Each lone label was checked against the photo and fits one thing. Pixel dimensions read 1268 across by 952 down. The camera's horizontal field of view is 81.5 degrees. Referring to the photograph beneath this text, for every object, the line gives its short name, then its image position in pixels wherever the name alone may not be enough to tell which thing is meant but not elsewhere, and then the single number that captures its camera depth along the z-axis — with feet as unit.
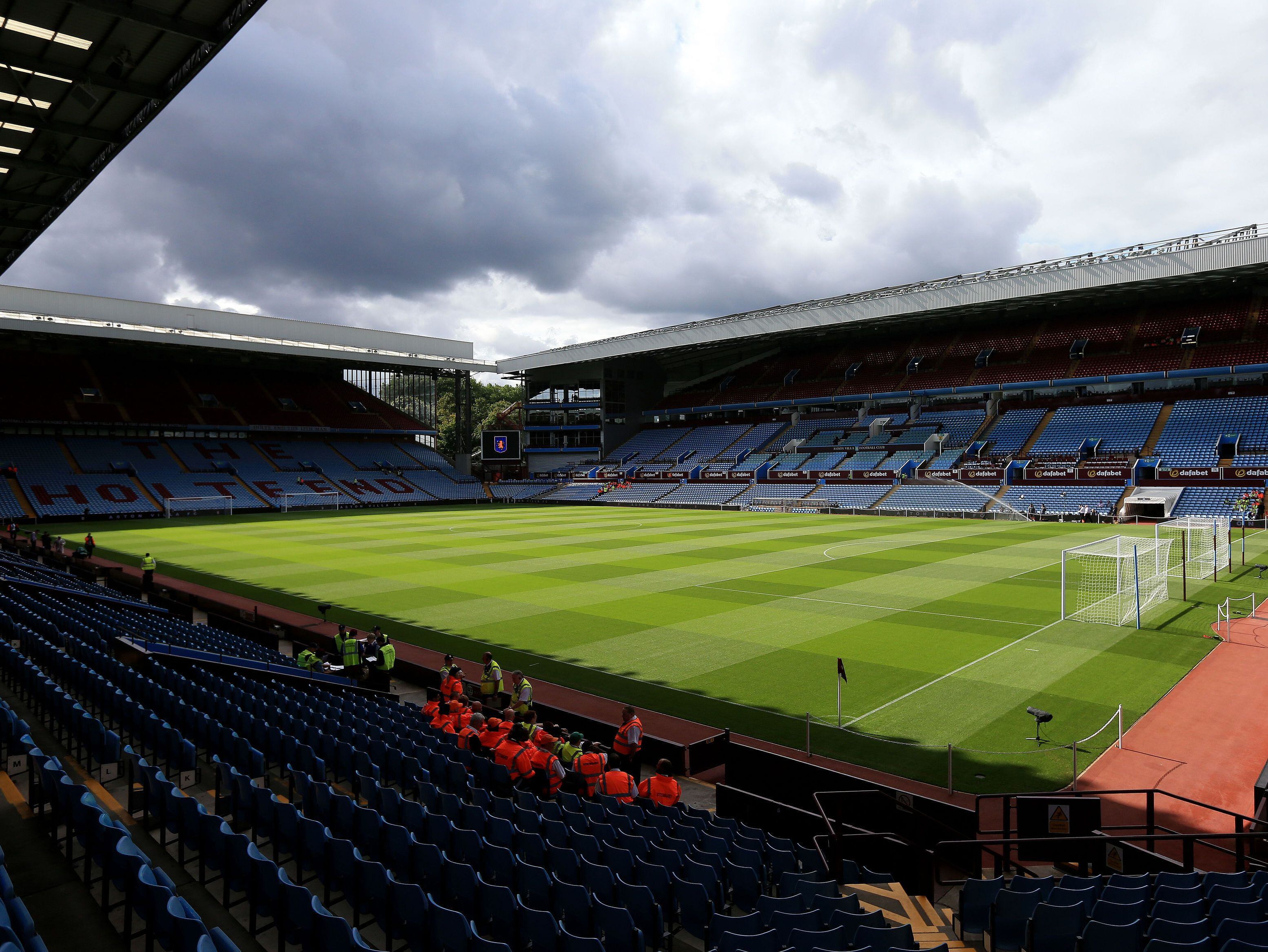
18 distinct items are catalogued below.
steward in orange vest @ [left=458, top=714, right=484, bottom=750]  33.47
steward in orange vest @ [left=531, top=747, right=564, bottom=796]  29.30
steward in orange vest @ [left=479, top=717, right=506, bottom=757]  32.83
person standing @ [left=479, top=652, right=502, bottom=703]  41.27
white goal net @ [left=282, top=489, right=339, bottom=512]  211.41
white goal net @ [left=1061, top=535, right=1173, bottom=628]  66.49
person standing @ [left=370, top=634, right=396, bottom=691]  46.88
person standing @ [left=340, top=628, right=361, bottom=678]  47.75
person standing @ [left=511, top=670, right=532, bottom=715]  38.37
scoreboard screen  262.06
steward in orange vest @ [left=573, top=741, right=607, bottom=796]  29.53
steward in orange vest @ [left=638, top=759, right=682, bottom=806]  28.84
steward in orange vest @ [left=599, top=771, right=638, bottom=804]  29.27
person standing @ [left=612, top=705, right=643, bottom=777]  33.19
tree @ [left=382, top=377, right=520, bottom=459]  296.08
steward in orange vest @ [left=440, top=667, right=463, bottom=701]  40.06
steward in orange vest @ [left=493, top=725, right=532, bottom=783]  29.73
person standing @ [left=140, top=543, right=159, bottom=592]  82.07
